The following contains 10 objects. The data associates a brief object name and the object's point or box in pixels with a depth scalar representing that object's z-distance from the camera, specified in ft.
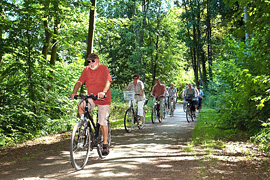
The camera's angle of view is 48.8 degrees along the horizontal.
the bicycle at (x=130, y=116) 37.99
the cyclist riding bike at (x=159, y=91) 52.95
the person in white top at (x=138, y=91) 40.63
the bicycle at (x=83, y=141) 18.12
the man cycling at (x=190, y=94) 54.54
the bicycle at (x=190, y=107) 53.01
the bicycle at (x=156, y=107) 52.21
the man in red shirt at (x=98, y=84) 20.40
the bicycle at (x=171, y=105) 65.47
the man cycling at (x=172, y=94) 67.02
